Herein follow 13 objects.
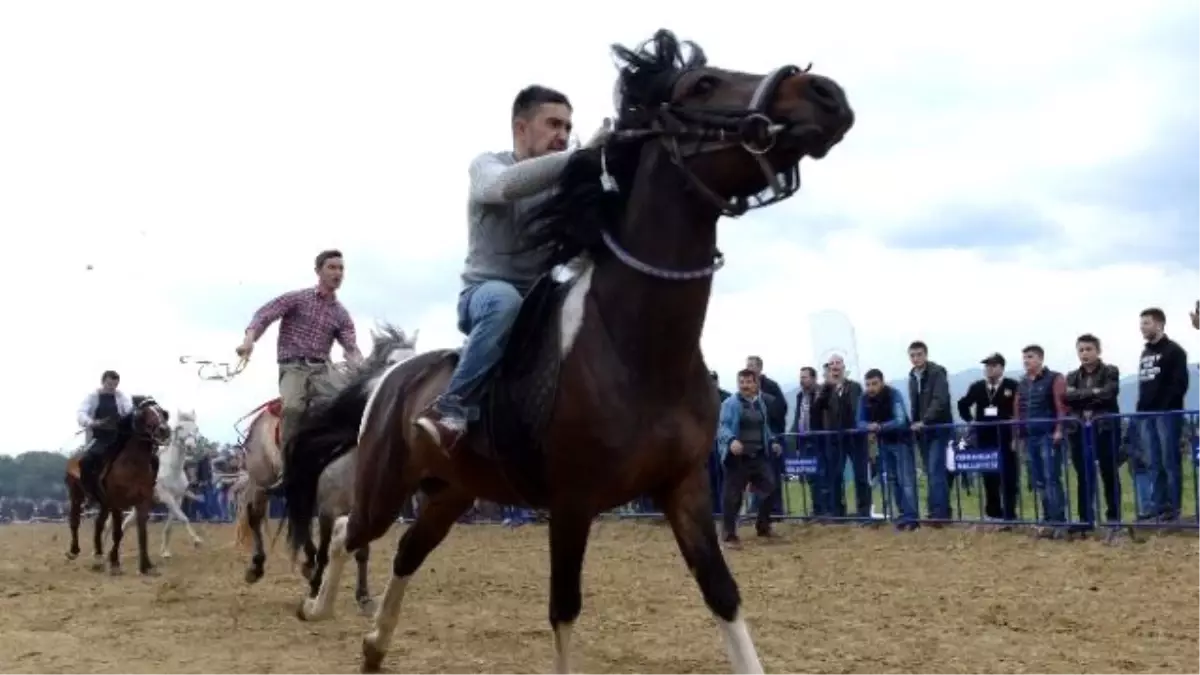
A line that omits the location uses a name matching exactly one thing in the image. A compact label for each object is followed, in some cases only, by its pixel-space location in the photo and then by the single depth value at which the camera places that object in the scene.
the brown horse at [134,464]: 15.23
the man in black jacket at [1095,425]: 12.73
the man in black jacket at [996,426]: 13.97
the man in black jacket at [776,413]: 17.02
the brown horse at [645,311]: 4.88
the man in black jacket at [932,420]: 14.82
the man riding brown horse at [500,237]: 5.48
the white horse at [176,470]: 18.72
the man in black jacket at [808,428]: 16.58
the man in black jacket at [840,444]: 15.92
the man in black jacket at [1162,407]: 12.21
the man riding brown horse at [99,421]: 15.74
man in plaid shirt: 10.29
